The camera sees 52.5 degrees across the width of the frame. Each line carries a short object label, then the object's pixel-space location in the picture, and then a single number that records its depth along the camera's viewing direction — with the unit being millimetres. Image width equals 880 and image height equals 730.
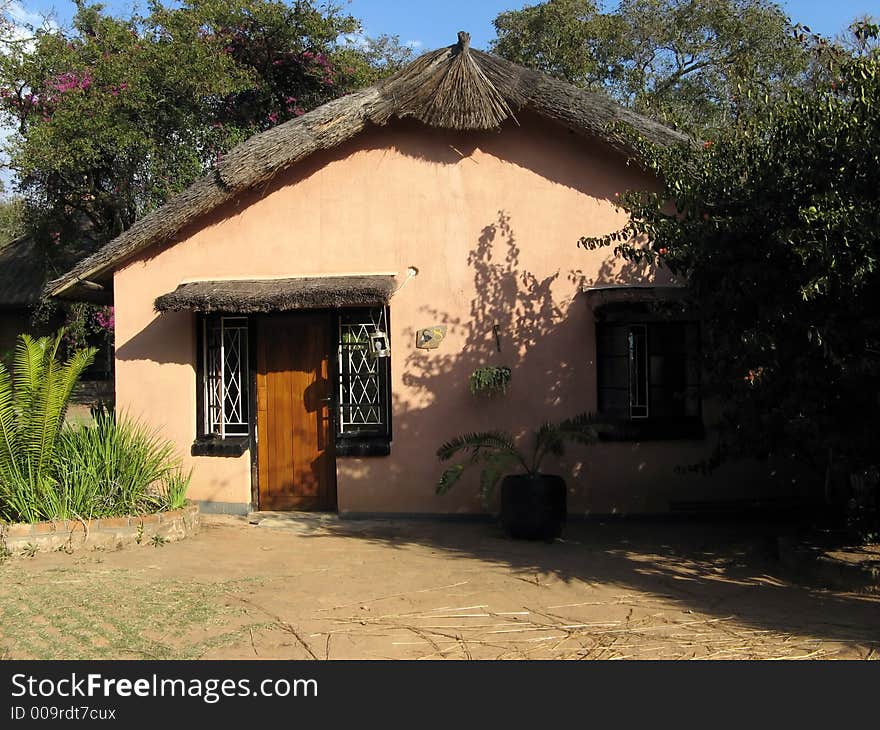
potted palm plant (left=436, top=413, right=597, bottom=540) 7668
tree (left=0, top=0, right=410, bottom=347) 13000
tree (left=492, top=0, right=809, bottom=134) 19297
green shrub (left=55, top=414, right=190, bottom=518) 7617
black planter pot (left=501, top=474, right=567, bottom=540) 7652
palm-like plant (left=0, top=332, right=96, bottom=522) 7480
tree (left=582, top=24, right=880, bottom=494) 5297
